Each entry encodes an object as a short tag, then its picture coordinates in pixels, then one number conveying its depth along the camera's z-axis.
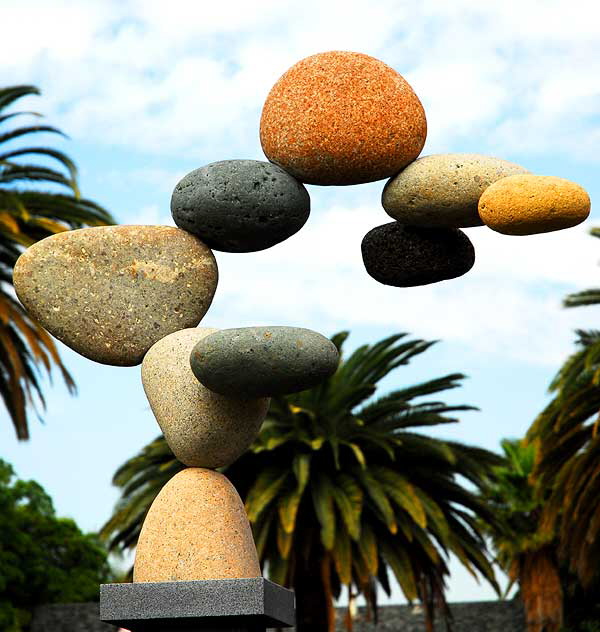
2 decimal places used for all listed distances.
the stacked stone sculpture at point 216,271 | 5.56
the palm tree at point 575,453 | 18.14
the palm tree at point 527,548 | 23.48
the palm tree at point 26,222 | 19.98
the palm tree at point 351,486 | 16.75
